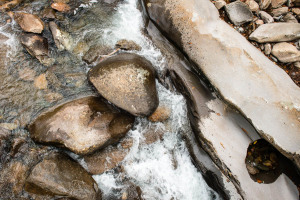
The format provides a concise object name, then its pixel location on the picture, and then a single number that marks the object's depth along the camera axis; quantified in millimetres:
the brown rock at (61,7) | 4766
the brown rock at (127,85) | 3725
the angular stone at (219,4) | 4289
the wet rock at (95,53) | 4340
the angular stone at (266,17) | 4132
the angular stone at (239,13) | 4160
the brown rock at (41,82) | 4148
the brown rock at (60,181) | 3261
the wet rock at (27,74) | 4172
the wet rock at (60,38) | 4422
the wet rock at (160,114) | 4020
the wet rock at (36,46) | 4246
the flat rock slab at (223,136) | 3141
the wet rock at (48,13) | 4641
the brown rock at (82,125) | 3520
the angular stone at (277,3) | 4195
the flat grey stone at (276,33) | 3852
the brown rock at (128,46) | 4469
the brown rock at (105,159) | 3799
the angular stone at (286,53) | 3752
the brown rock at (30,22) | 4336
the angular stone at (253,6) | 4211
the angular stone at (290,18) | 4102
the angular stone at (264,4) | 4180
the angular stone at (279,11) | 4172
